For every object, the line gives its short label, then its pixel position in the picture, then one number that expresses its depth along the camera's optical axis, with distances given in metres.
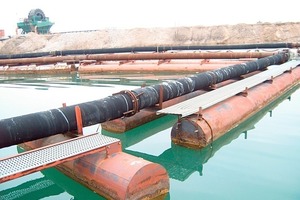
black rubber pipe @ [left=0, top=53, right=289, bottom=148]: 4.38
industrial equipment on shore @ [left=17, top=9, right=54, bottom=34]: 60.47
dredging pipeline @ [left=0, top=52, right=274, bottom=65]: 18.41
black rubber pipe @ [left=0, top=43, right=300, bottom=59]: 24.62
